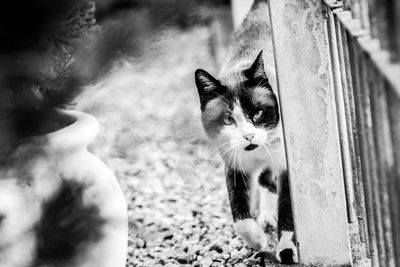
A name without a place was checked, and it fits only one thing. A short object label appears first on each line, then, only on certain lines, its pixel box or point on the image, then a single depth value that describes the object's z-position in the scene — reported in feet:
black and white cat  8.89
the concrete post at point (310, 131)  8.48
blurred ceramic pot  4.37
